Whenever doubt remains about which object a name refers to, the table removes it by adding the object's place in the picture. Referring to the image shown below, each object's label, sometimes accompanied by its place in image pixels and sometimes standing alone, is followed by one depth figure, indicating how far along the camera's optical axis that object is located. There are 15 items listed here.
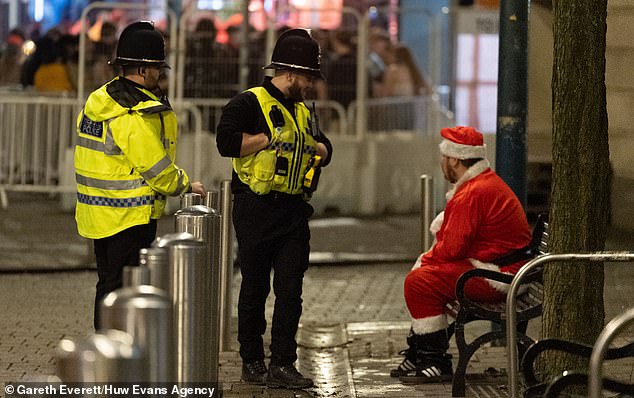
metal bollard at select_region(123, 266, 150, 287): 9.40
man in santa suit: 15.27
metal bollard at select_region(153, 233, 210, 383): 10.19
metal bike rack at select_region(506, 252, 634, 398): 11.47
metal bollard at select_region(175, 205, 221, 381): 12.41
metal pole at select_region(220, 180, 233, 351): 16.80
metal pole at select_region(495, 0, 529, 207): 17.78
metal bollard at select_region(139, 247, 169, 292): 9.70
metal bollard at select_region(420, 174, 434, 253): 18.59
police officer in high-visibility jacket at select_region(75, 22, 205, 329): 13.90
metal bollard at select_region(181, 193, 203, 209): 14.66
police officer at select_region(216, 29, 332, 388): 14.98
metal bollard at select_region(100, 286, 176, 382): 8.21
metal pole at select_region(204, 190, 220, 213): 15.63
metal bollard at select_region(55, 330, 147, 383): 7.67
